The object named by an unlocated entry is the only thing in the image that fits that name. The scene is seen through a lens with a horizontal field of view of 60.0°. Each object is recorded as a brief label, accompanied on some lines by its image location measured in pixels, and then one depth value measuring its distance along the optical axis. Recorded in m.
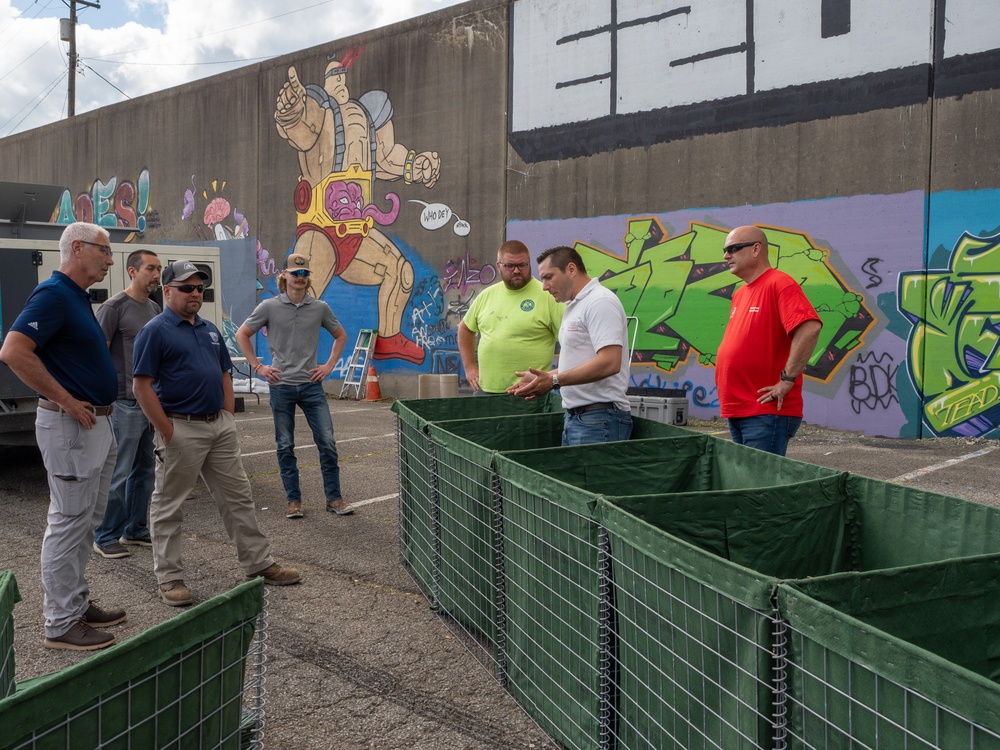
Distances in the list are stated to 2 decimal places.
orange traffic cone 16.12
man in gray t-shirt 5.80
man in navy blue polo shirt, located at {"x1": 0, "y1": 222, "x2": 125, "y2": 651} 4.04
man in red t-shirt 4.57
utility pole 28.94
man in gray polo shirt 6.59
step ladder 16.52
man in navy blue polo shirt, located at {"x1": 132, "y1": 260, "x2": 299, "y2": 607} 4.72
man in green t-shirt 5.65
